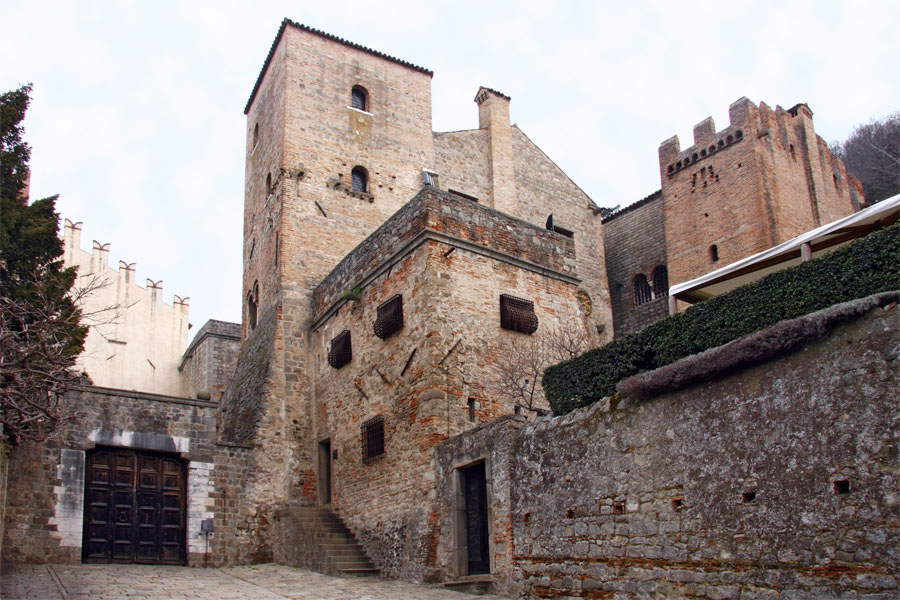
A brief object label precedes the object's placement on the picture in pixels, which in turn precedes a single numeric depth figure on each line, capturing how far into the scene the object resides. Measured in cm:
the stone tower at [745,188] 2628
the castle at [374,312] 1622
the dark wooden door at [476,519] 1420
